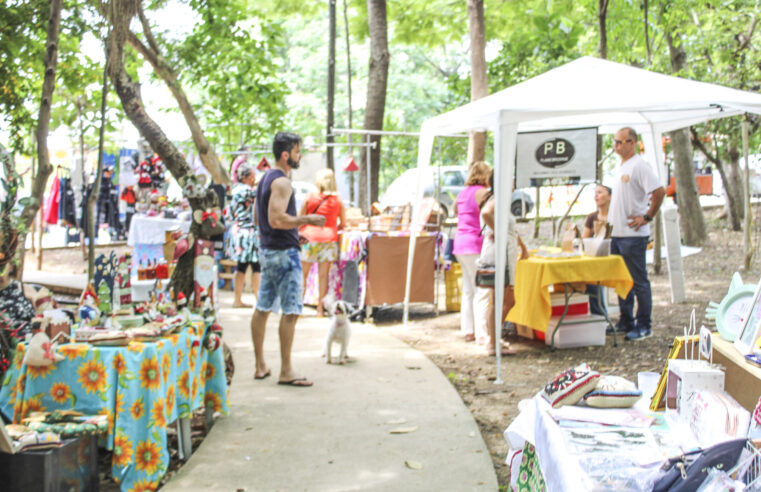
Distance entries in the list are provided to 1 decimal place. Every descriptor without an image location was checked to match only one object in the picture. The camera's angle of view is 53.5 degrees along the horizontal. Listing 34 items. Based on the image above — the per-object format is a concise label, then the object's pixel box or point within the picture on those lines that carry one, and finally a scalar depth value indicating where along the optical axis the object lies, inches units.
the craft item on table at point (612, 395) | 114.5
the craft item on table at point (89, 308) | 157.8
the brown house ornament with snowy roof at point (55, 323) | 147.2
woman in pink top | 289.1
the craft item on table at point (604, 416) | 107.3
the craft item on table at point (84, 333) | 147.3
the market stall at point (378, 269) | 349.4
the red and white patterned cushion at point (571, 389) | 114.9
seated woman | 297.4
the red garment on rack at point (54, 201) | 594.9
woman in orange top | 339.6
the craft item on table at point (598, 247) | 277.7
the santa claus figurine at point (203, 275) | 184.7
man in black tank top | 213.8
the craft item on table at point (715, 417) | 88.4
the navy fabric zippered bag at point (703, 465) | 78.8
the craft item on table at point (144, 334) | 149.9
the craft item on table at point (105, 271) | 167.0
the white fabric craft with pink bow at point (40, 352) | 138.6
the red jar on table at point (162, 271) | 195.9
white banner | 315.7
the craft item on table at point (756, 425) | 84.2
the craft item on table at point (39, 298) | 163.9
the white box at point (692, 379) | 101.3
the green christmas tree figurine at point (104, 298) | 165.0
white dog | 255.0
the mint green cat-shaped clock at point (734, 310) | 111.7
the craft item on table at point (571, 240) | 286.5
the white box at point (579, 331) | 285.0
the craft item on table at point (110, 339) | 146.0
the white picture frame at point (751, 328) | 101.6
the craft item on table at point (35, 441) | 124.9
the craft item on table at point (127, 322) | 160.6
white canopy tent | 236.8
